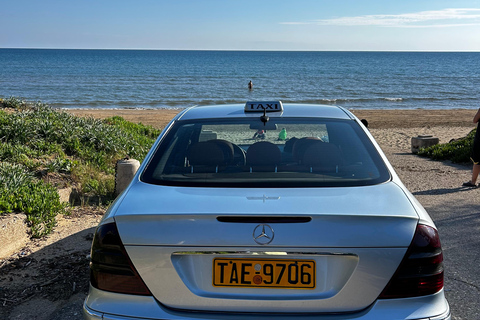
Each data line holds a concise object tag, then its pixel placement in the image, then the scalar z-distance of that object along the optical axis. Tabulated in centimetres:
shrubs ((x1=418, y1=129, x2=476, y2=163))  1112
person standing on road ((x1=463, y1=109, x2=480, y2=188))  801
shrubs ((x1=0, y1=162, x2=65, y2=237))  522
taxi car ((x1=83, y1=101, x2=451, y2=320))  212
